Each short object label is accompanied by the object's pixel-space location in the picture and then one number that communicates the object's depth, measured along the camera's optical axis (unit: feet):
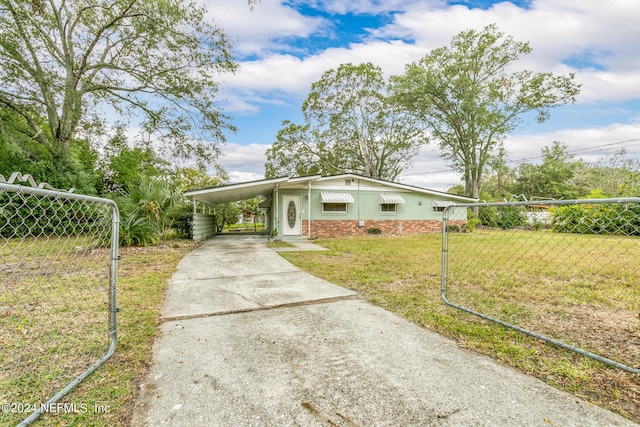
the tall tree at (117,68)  31.96
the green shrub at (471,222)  49.95
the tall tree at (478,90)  58.18
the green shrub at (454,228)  48.57
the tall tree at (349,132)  70.74
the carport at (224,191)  32.42
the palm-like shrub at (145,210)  27.27
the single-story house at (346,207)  41.04
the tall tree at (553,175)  89.36
